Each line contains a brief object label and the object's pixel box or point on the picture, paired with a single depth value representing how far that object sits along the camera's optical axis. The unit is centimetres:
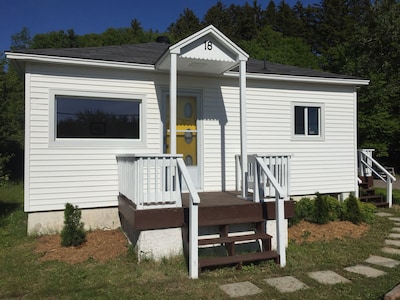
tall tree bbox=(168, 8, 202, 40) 2675
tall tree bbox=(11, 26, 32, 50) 2608
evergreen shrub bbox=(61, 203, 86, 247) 505
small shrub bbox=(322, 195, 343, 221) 663
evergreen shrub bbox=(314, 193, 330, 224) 639
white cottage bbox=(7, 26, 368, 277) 489
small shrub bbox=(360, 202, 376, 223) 679
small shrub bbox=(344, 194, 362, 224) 662
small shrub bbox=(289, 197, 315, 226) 654
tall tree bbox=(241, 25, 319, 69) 2423
